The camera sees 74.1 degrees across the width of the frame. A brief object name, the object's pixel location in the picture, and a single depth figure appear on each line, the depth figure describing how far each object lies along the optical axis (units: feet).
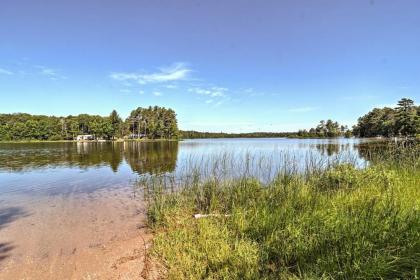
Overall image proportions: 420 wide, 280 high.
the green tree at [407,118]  188.24
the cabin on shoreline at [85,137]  366.96
